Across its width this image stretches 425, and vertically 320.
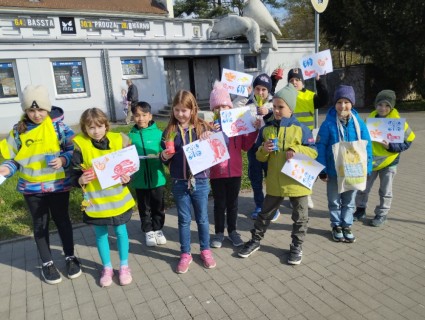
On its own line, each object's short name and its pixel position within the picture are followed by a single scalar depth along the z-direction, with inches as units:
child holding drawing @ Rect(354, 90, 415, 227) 166.7
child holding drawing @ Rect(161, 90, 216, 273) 138.5
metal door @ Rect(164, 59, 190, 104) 775.1
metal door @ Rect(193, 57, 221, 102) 818.2
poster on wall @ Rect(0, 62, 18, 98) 565.0
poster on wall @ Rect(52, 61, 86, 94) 613.3
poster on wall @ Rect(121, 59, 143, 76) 678.5
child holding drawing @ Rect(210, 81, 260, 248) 154.4
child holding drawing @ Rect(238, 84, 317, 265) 138.9
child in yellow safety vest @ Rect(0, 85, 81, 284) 131.1
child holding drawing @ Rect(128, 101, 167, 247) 157.2
